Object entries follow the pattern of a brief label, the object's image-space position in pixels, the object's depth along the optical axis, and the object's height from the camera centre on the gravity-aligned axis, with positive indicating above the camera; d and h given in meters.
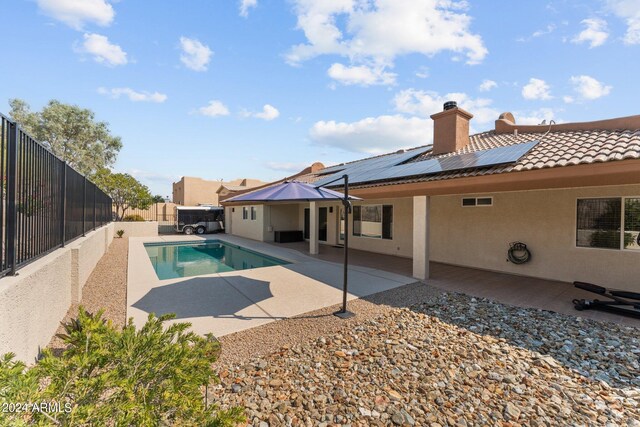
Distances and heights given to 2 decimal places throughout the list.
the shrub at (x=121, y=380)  1.68 -1.21
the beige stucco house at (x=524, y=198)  6.35 +0.48
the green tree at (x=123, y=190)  23.36 +1.76
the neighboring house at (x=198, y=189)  45.66 +3.57
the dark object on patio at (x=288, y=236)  18.41 -1.68
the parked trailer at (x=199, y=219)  24.45 -0.79
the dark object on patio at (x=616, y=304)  5.95 -1.97
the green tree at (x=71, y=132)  27.08 +7.82
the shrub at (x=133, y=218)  24.61 -0.71
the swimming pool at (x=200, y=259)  11.25 -2.36
